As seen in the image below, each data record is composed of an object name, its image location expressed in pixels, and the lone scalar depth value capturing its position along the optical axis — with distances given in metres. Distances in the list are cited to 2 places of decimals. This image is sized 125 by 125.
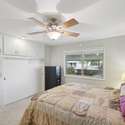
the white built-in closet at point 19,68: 3.65
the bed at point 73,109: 1.58
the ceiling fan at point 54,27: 2.30
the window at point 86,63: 4.22
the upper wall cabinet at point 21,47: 3.74
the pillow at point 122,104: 1.47
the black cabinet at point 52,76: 4.89
